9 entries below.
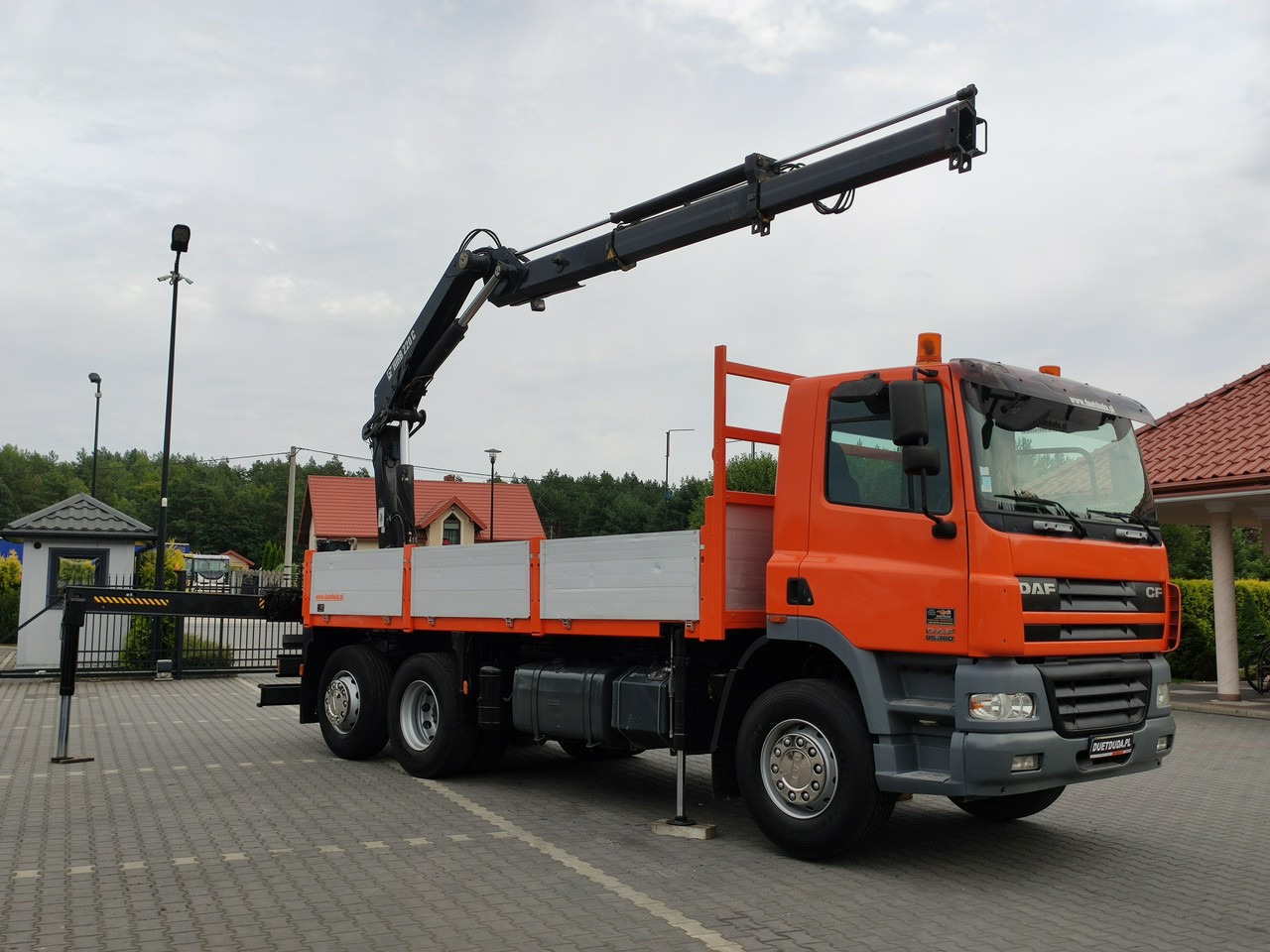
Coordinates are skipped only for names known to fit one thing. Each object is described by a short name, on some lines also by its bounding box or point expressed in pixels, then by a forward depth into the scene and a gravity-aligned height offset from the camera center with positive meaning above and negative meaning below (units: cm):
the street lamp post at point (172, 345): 1938 +420
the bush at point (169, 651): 1967 -100
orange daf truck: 617 -1
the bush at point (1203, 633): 2002 -48
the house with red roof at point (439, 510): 5212 +403
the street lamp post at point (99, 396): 3750 +652
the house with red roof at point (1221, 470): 1478 +176
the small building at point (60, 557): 1909 +60
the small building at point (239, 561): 9319 +279
